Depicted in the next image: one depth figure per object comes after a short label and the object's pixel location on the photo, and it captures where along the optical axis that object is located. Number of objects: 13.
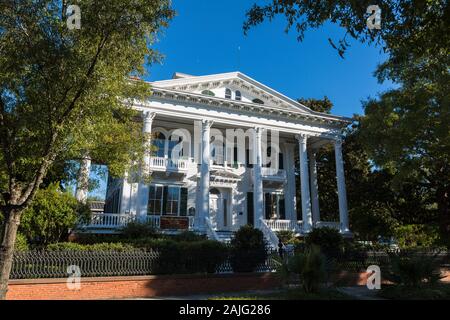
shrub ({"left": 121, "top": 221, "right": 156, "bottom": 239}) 18.83
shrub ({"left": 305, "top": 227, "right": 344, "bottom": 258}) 17.61
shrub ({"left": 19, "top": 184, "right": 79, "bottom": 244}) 14.07
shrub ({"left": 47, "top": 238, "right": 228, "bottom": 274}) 12.81
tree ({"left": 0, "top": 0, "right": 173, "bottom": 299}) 8.22
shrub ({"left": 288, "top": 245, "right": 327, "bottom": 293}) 10.47
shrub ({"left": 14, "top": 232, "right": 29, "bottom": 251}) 12.29
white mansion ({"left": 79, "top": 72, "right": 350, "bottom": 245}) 22.14
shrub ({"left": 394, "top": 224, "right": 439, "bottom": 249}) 25.67
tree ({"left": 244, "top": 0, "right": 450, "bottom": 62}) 7.05
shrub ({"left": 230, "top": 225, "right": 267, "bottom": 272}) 13.87
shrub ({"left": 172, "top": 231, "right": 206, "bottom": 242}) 18.39
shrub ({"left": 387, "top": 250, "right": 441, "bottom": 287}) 11.40
